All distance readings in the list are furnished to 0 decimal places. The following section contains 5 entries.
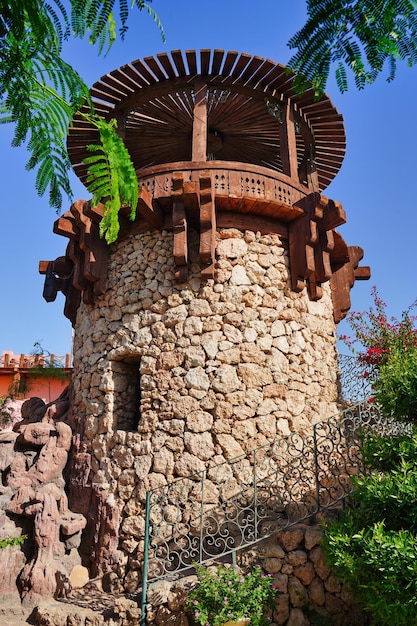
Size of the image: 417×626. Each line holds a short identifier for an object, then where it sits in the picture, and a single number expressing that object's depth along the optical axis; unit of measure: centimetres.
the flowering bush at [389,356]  539
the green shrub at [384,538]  443
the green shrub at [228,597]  522
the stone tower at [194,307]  720
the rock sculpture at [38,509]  661
